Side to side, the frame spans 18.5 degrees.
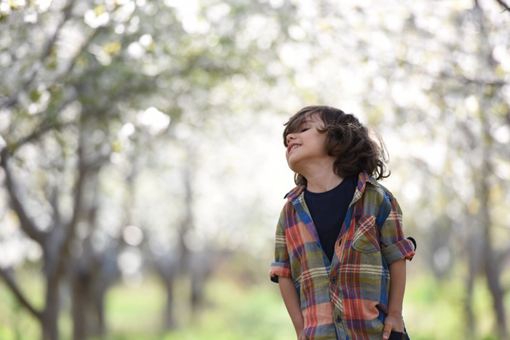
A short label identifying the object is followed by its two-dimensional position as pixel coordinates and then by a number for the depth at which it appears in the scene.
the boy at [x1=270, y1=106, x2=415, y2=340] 5.61
